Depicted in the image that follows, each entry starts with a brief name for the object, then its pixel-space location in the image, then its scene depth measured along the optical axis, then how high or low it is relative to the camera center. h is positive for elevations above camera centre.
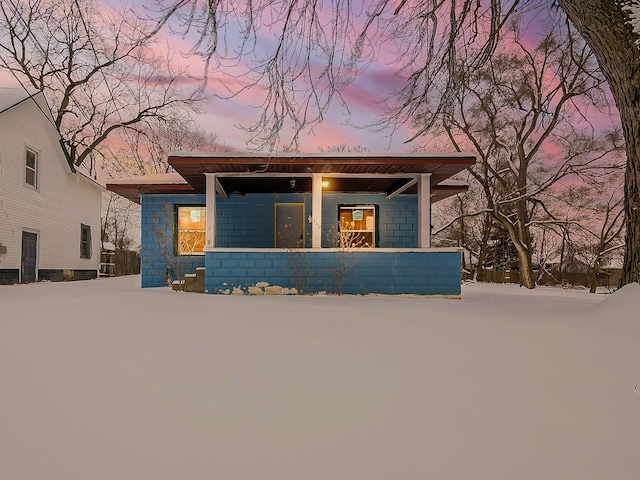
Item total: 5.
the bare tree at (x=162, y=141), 17.73 +5.88
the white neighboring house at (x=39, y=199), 12.38 +1.83
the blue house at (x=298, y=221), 8.77 +0.89
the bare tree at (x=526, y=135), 16.00 +5.27
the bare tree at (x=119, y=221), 33.64 +2.70
